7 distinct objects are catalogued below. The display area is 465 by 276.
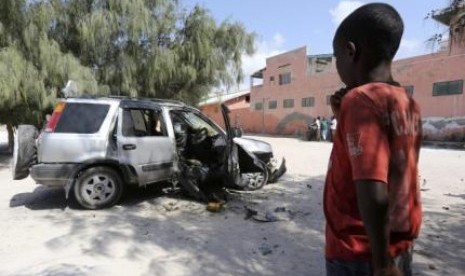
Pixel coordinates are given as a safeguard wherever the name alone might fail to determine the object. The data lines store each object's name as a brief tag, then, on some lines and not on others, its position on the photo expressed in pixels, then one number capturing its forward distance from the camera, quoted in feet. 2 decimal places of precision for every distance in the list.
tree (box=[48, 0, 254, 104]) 46.55
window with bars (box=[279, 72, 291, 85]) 115.14
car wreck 21.16
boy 4.73
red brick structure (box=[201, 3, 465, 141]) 69.92
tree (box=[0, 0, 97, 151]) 37.68
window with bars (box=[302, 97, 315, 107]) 103.66
